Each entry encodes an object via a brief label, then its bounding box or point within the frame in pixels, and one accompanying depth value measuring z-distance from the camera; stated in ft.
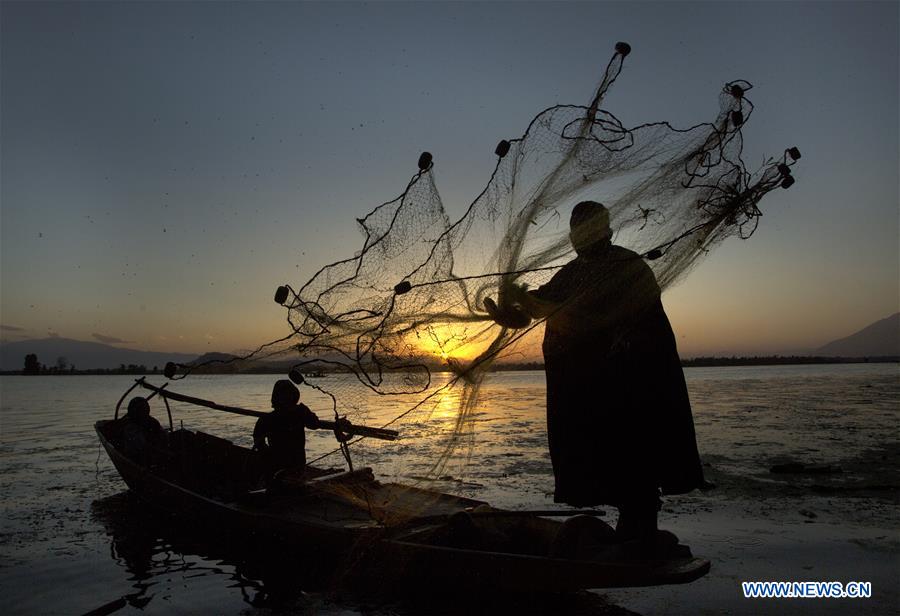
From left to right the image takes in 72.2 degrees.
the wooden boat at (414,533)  14.03
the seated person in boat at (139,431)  32.45
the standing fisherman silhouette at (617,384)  13.20
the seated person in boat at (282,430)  23.81
